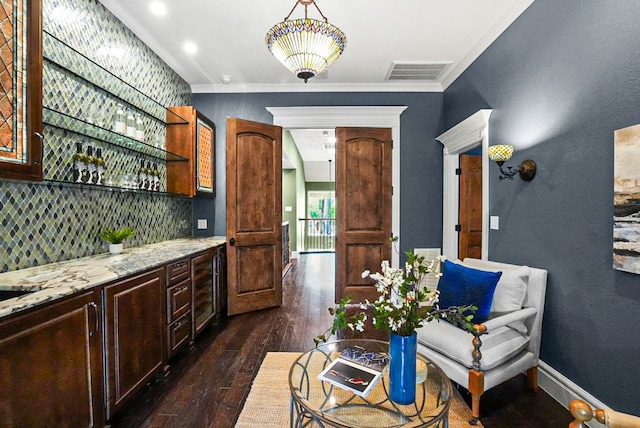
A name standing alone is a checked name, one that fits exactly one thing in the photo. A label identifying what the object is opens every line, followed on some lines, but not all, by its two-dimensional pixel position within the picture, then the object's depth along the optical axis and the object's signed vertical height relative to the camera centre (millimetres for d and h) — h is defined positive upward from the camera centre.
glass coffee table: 1282 -845
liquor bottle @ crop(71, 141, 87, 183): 2268 +357
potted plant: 2555 -200
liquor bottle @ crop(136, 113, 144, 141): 2975 +822
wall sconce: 2445 +398
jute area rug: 1918 -1283
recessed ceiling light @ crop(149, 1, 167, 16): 2666 +1789
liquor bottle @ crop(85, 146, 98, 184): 2361 +348
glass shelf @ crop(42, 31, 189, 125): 2148 +1132
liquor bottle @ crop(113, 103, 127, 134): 2707 +813
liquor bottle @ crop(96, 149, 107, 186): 2449 +368
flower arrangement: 1350 -417
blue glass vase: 1376 -692
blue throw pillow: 2197 -553
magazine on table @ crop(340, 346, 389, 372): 1586 -774
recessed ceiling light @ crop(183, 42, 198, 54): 3293 +1782
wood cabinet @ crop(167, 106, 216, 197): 3551 +718
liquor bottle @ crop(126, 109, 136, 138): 2836 +820
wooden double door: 3803 +36
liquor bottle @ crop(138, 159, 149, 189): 3016 +365
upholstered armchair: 1945 -857
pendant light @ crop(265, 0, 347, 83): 1976 +1117
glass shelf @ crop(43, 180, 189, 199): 2076 +204
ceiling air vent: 3668 +1757
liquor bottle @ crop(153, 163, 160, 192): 3256 +365
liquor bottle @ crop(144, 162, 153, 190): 3102 +328
